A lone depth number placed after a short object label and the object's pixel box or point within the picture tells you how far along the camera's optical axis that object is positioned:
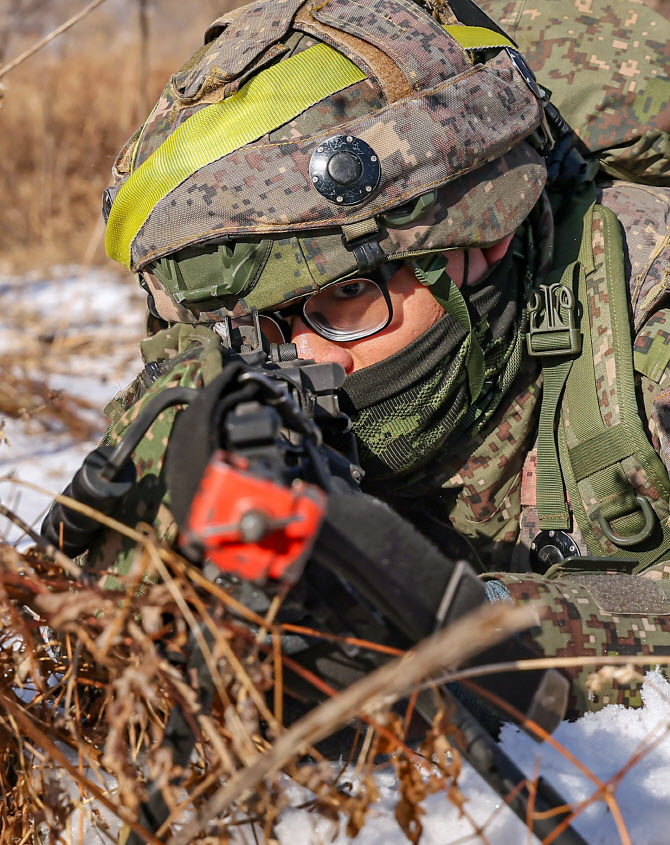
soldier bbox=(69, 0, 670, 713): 1.90
